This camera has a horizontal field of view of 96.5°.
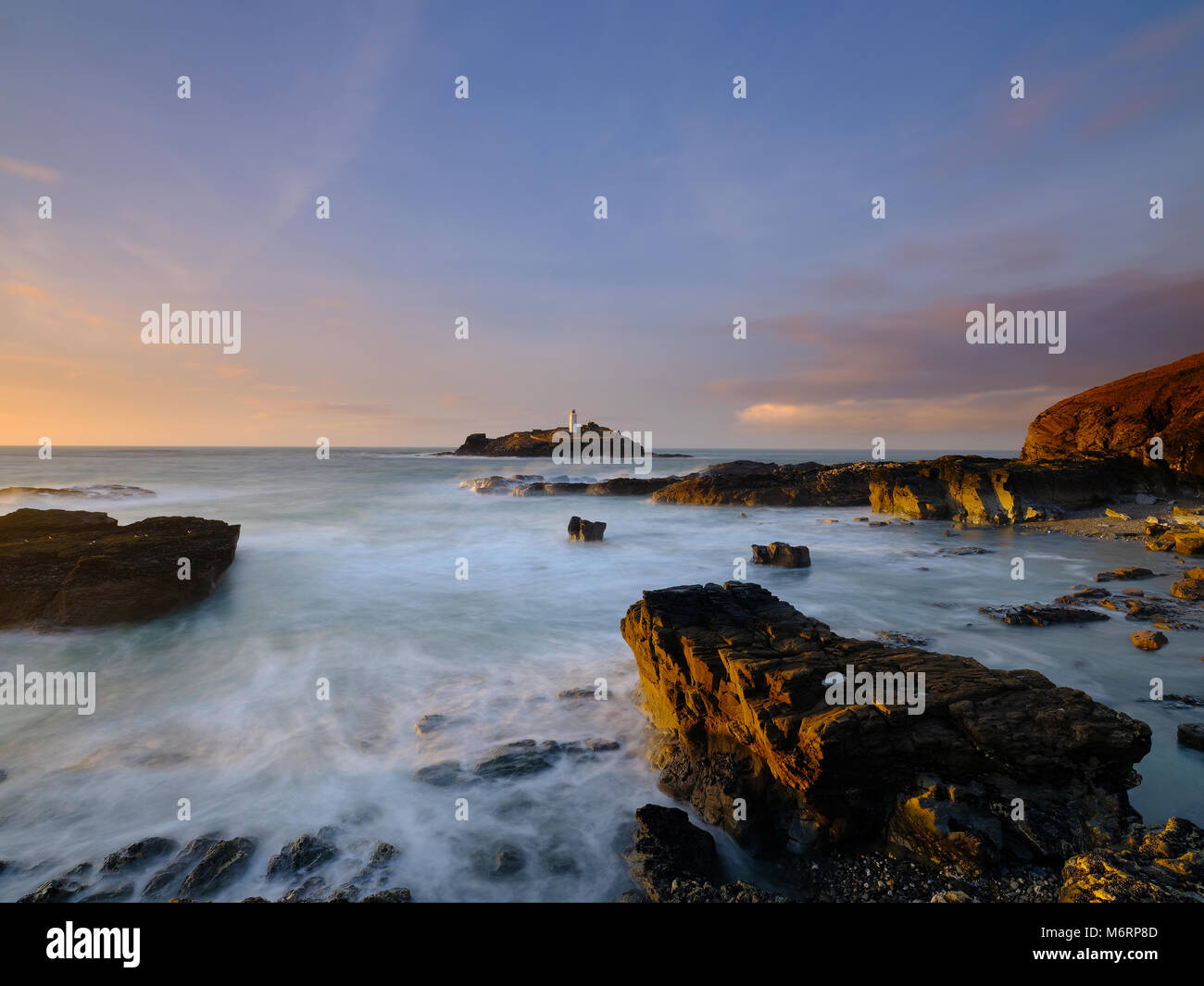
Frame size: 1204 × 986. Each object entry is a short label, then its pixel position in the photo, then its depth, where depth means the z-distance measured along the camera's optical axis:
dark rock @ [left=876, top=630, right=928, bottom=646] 10.58
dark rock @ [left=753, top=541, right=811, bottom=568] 18.28
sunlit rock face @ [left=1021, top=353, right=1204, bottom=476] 25.72
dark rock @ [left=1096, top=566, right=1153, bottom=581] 14.73
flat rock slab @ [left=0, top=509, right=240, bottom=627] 12.17
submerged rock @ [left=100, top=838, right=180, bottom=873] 5.49
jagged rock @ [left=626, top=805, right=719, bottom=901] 4.99
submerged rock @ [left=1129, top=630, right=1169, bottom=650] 9.73
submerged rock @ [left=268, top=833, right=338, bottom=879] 5.43
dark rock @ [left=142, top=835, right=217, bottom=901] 5.22
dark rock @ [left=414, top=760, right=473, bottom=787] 6.98
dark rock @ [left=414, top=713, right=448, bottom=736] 8.38
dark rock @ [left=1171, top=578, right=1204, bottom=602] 12.48
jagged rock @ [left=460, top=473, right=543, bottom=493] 45.87
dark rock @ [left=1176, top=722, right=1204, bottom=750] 6.58
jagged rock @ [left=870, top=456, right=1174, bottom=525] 25.55
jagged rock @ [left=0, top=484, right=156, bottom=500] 38.75
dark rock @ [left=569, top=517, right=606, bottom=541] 24.30
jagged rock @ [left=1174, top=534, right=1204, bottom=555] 16.83
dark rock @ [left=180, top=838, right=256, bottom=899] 5.21
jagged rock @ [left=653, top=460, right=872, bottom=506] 34.97
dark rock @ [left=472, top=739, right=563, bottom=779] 7.14
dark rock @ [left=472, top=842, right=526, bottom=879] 5.52
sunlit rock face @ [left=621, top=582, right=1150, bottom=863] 4.93
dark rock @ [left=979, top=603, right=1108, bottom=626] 11.45
